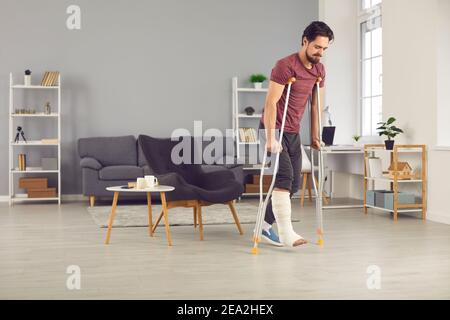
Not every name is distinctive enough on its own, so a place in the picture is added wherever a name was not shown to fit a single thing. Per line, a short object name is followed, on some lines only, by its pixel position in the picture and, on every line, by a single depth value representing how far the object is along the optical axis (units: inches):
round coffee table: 197.3
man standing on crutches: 175.0
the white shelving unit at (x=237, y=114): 360.3
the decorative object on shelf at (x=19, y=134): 337.0
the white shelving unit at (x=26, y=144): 328.8
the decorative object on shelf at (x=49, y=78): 336.5
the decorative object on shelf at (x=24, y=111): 333.7
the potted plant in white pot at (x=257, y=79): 363.9
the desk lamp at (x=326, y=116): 343.4
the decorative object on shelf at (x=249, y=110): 364.2
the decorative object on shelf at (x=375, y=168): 272.2
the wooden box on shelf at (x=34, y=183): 332.2
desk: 303.3
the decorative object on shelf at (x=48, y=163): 335.3
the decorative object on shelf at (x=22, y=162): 332.3
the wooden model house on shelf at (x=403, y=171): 258.4
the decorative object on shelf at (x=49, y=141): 333.7
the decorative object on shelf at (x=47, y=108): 336.5
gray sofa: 322.0
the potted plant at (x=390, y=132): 261.6
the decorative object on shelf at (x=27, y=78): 332.8
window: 328.5
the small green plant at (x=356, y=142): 310.8
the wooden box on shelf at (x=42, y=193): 332.2
